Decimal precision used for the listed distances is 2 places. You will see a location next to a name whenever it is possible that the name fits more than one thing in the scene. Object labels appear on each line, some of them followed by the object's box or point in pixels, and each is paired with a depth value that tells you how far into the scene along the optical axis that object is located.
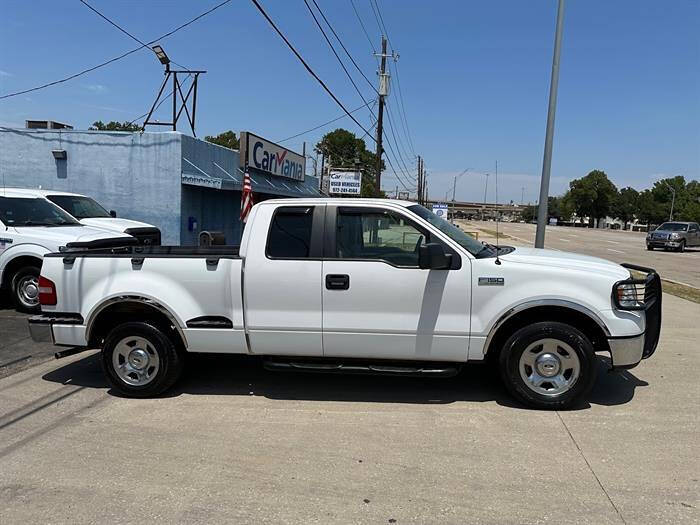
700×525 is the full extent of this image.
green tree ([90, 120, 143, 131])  71.03
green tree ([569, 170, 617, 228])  129.00
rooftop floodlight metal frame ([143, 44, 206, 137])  18.11
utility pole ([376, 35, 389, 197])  24.14
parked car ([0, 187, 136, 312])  8.78
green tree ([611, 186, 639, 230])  127.62
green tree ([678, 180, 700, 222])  91.94
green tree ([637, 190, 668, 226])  112.88
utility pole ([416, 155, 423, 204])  71.25
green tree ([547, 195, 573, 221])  137.55
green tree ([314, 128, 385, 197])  79.38
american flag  11.70
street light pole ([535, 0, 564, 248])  11.35
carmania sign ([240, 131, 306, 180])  16.81
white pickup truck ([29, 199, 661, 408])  4.72
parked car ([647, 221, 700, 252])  33.34
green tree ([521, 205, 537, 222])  148.62
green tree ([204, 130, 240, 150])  76.82
